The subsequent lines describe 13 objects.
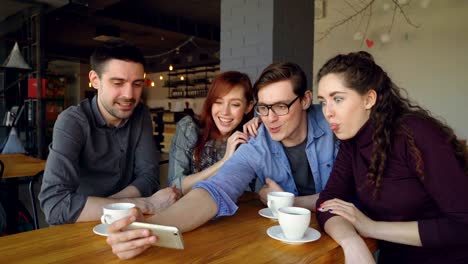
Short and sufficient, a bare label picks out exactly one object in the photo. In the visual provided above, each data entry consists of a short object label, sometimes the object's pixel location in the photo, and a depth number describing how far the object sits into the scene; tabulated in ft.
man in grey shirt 5.01
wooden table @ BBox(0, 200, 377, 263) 3.03
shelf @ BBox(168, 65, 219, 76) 36.03
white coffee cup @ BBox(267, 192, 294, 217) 4.12
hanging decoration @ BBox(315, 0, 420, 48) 16.21
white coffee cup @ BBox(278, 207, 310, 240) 3.36
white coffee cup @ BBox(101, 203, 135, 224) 3.39
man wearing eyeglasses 5.06
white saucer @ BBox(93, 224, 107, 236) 3.56
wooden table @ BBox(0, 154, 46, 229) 8.70
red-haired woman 6.69
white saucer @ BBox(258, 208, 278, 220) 4.24
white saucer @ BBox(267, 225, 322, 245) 3.41
